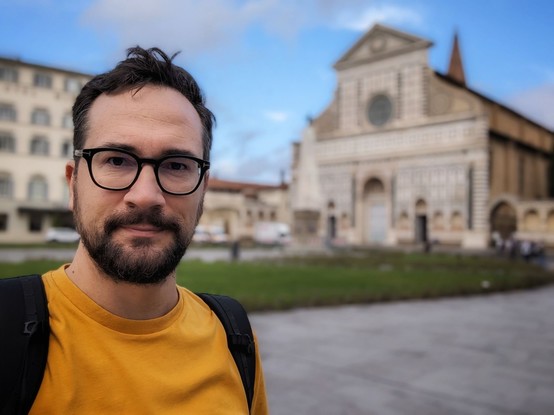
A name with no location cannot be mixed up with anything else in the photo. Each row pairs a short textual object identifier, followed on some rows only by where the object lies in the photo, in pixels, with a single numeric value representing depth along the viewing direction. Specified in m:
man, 1.35
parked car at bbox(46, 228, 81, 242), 37.81
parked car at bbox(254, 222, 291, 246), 48.69
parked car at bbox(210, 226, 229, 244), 45.16
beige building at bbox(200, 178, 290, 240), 56.72
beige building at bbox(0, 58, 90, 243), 39.75
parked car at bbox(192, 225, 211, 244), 45.38
